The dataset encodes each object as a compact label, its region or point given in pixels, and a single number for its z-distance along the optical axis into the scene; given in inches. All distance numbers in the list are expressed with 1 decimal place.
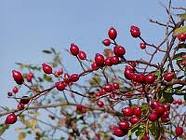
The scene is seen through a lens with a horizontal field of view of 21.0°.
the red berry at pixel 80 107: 199.0
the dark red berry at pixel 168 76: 111.0
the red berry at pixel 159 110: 100.7
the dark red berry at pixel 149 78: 106.4
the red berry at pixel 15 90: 171.0
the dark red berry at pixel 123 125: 106.5
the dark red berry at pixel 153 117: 101.6
